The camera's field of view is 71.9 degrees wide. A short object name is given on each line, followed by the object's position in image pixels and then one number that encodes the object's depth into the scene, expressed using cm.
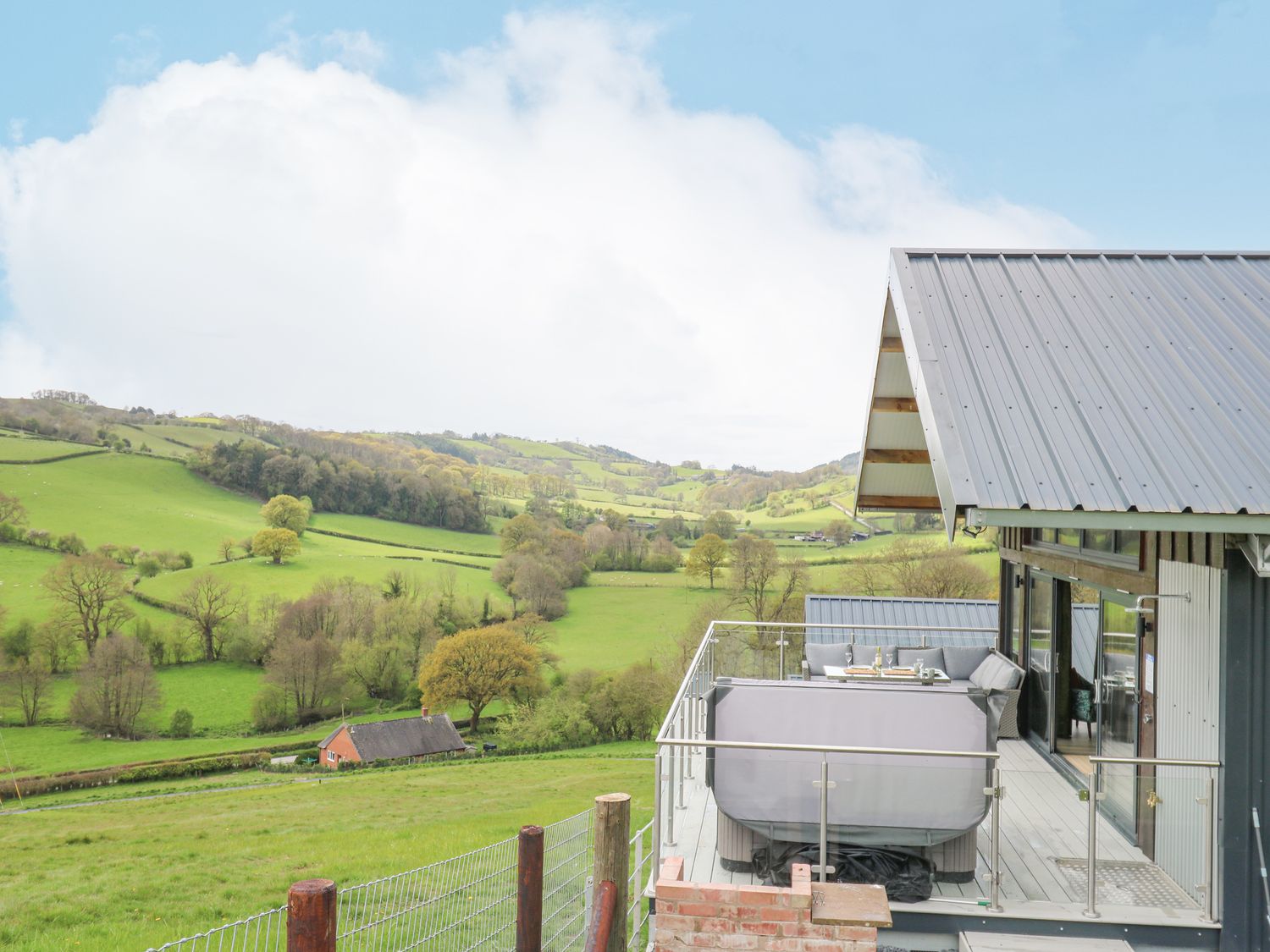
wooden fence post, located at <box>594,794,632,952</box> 429
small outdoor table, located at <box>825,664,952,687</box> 918
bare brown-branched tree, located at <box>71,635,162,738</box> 5569
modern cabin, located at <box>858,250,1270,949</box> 467
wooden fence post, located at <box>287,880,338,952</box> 298
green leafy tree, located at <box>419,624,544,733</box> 5634
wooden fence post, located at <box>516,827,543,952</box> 432
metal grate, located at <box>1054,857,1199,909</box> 505
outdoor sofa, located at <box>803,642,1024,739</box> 905
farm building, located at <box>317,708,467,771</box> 5162
